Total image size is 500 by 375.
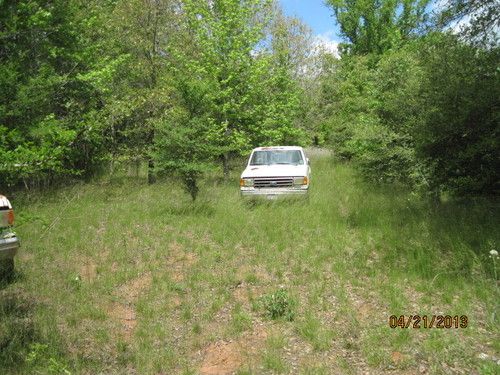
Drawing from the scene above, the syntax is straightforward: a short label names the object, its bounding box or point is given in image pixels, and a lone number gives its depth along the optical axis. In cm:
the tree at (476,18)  773
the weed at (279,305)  551
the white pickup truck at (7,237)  569
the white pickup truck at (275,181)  1160
